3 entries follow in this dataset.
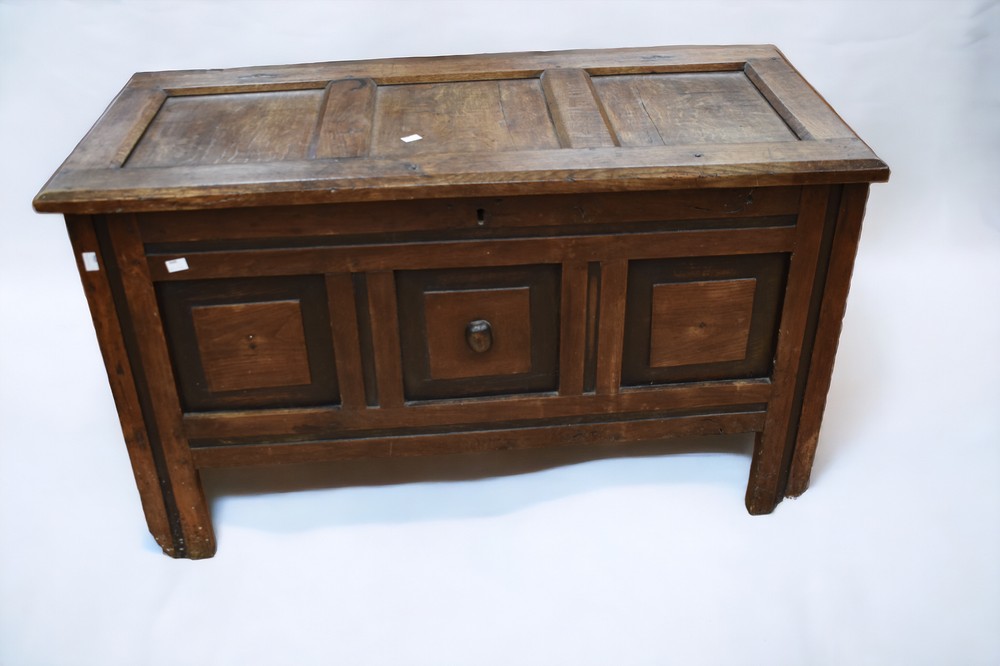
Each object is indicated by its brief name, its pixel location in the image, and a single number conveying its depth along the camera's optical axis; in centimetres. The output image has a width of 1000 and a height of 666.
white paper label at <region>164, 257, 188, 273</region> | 204
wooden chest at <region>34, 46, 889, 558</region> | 202
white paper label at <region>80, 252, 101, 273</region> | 201
